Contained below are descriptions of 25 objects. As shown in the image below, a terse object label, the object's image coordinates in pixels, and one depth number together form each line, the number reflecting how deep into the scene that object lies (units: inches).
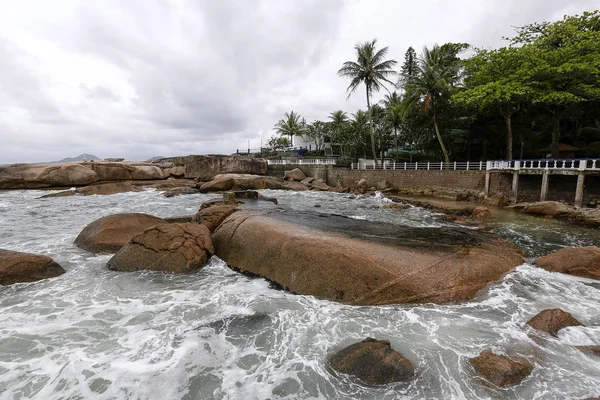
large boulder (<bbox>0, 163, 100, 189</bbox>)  1055.0
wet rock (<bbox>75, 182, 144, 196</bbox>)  976.3
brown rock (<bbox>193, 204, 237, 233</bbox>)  380.5
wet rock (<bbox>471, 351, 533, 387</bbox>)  149.6
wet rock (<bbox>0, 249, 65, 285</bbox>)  264.7
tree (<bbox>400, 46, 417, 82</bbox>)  1741.3
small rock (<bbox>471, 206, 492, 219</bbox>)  571.9
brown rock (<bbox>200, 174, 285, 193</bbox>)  1066.1
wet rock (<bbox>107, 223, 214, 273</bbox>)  295.0
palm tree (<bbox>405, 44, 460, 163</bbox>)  949.2
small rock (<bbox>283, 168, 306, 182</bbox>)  1353.3
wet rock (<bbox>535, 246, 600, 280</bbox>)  266.5
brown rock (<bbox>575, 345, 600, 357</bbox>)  170.1
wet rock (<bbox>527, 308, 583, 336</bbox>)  189.9
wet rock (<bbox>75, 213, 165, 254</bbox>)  352.8
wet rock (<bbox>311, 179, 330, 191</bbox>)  1168.5
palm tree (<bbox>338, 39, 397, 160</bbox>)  1162.0
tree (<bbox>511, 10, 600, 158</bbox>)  653.9
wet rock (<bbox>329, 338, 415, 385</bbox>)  154.5
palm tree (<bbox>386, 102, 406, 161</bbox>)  1268.0
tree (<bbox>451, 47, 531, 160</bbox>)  708.7
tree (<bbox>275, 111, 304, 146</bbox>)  2154.3
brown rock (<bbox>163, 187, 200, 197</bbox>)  975.6
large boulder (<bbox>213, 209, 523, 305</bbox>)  226.7
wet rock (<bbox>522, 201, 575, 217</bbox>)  567.2
